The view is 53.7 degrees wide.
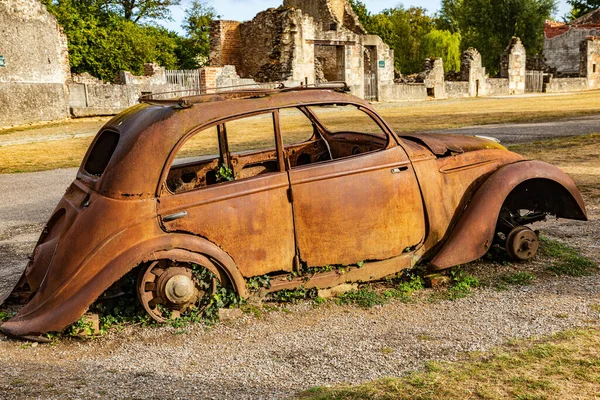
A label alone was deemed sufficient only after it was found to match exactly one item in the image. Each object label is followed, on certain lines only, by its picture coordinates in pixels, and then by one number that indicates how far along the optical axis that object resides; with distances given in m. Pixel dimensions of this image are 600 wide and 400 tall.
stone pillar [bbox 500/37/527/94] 43.59
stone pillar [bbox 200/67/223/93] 27.64
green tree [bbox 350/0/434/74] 63.38
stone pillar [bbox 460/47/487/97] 40.03
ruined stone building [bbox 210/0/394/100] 30.86
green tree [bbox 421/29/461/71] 58.41
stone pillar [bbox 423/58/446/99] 37.47
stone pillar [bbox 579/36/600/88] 47.75
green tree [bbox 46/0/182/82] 32.97
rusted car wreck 3.62
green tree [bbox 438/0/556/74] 55.53
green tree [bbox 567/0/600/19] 61.91
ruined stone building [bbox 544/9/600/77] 48.09
